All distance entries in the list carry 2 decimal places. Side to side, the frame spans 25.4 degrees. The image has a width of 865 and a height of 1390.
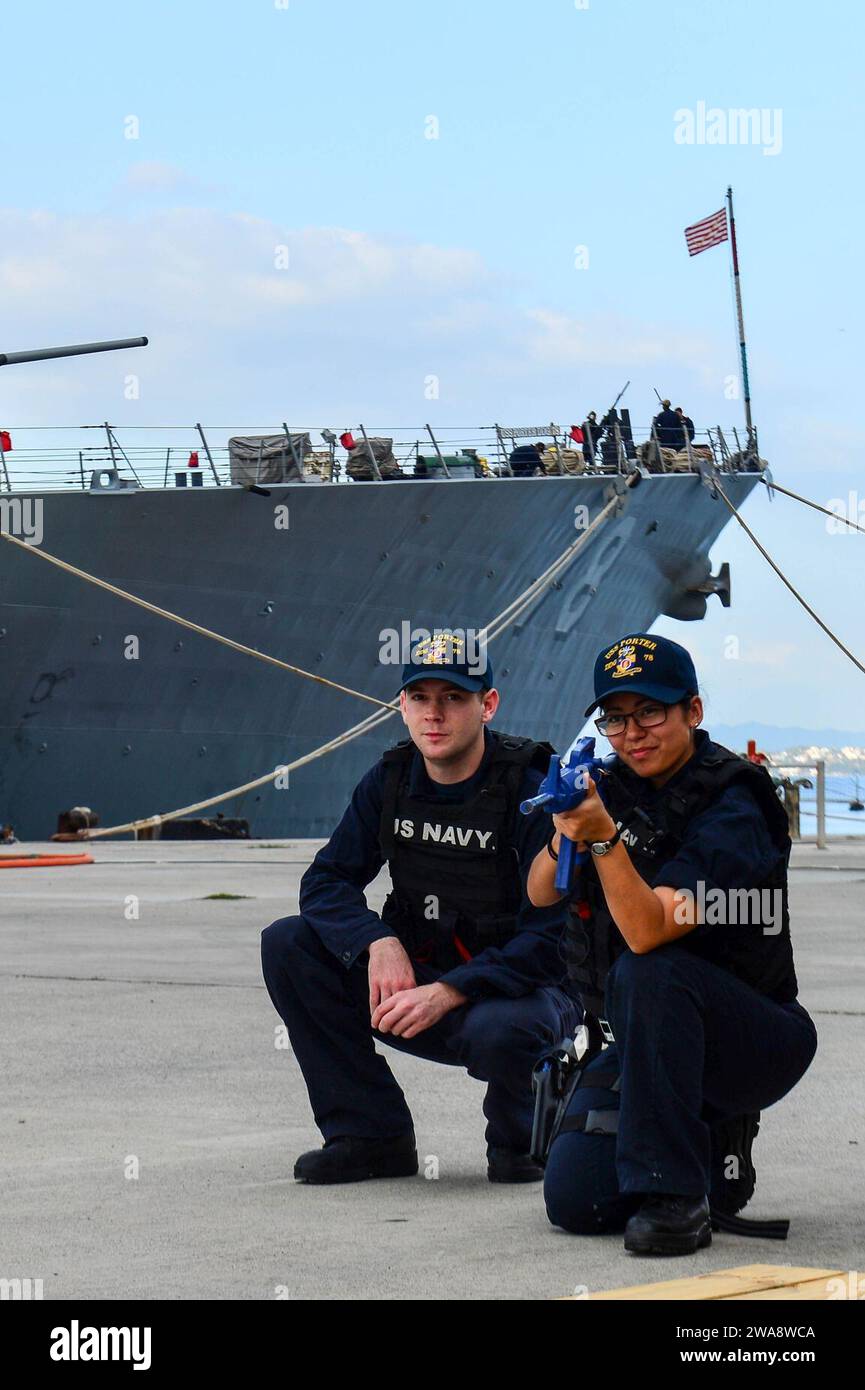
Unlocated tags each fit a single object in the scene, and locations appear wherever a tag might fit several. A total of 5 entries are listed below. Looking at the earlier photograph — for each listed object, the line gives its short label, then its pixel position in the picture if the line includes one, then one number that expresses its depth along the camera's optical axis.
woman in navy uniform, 3.59
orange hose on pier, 16.97
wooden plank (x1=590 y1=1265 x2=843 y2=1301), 3.02
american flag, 28.73
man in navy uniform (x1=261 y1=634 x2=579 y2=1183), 4.33
